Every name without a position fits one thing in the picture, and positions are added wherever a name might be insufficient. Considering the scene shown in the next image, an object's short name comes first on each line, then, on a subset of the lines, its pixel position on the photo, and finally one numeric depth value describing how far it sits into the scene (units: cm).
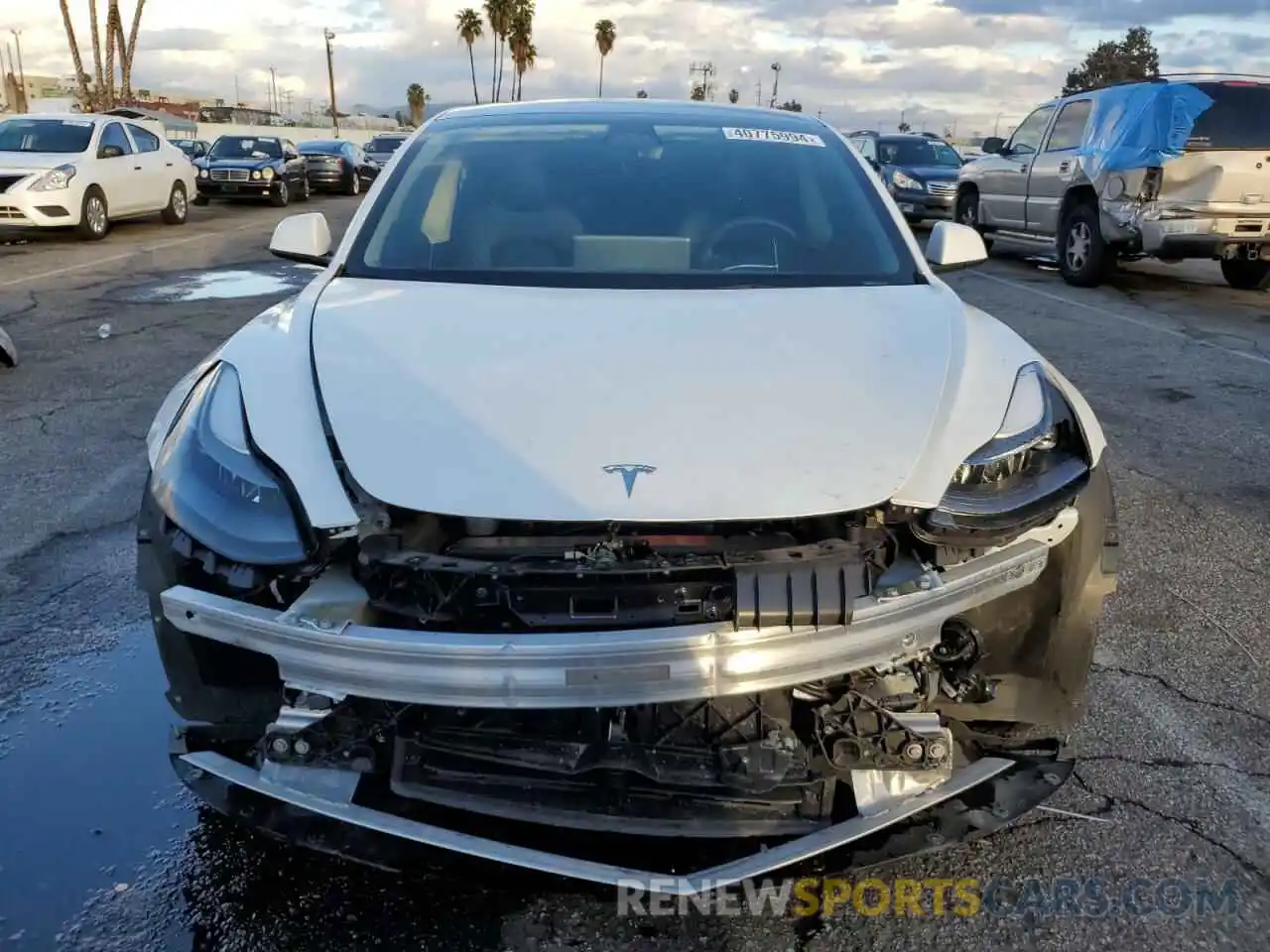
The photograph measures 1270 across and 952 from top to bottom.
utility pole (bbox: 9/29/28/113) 6135
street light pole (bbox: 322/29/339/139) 7431
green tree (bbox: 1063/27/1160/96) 5942
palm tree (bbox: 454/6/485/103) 8369
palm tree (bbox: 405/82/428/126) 8931
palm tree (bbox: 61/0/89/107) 3709
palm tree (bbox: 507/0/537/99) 8162
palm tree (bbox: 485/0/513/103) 8038
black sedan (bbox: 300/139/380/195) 2664
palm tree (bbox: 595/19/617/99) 9581
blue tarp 1035
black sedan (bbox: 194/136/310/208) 2286
